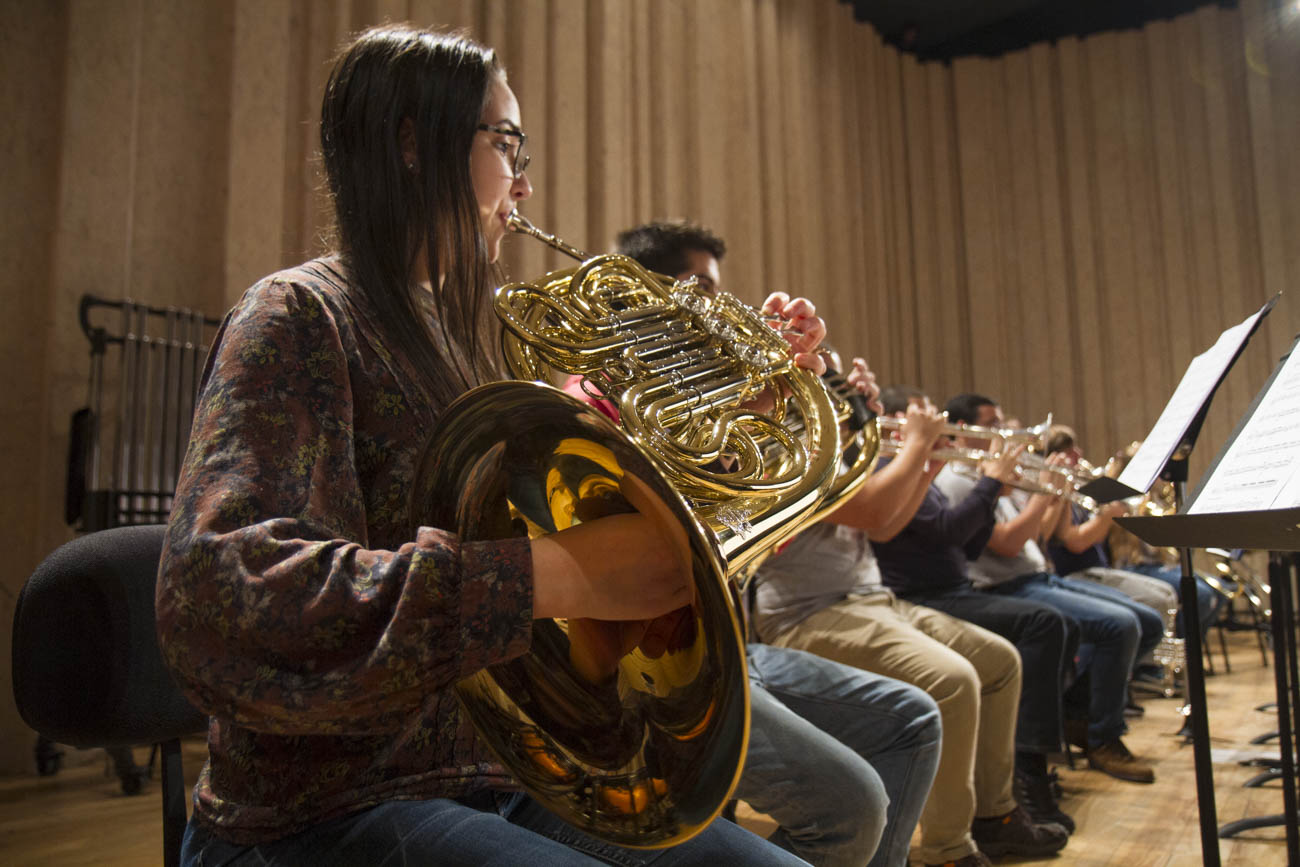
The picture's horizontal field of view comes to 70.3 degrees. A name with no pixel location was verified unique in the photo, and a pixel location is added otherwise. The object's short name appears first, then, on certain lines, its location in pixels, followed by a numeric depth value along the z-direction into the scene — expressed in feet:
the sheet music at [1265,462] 3.61
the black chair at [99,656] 3.31
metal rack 9.88
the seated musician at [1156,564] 15.03
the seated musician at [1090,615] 10.25
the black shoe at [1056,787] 9.07
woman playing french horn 2.28
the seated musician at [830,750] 4.57
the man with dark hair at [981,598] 8.79
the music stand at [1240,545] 3.48
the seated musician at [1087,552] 13.79
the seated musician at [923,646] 6.68
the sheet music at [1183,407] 5.11
